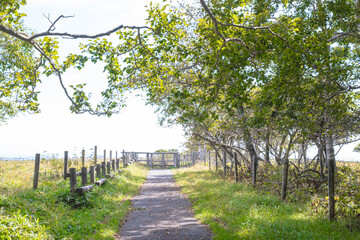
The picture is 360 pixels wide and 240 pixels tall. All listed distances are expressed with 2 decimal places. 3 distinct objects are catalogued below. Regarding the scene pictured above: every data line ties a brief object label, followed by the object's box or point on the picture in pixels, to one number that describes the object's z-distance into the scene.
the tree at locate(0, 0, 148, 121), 6.18
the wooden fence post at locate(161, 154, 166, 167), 40.26
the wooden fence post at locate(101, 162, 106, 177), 16.35
